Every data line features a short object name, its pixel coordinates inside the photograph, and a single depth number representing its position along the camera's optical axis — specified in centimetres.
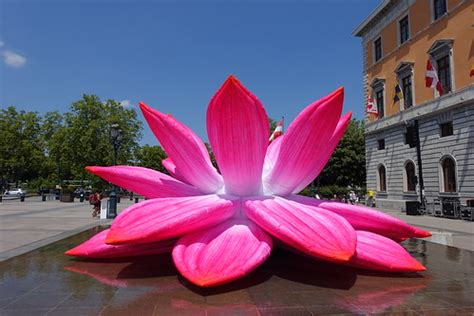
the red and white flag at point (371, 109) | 3029
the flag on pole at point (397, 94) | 2766
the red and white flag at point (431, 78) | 2320
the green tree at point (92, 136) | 4488
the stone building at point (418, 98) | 2258
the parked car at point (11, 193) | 5081
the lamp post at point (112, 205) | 1709
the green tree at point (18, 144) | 4869
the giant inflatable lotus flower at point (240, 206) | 424
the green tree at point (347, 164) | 4572
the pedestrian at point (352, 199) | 2992
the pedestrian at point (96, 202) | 1871
